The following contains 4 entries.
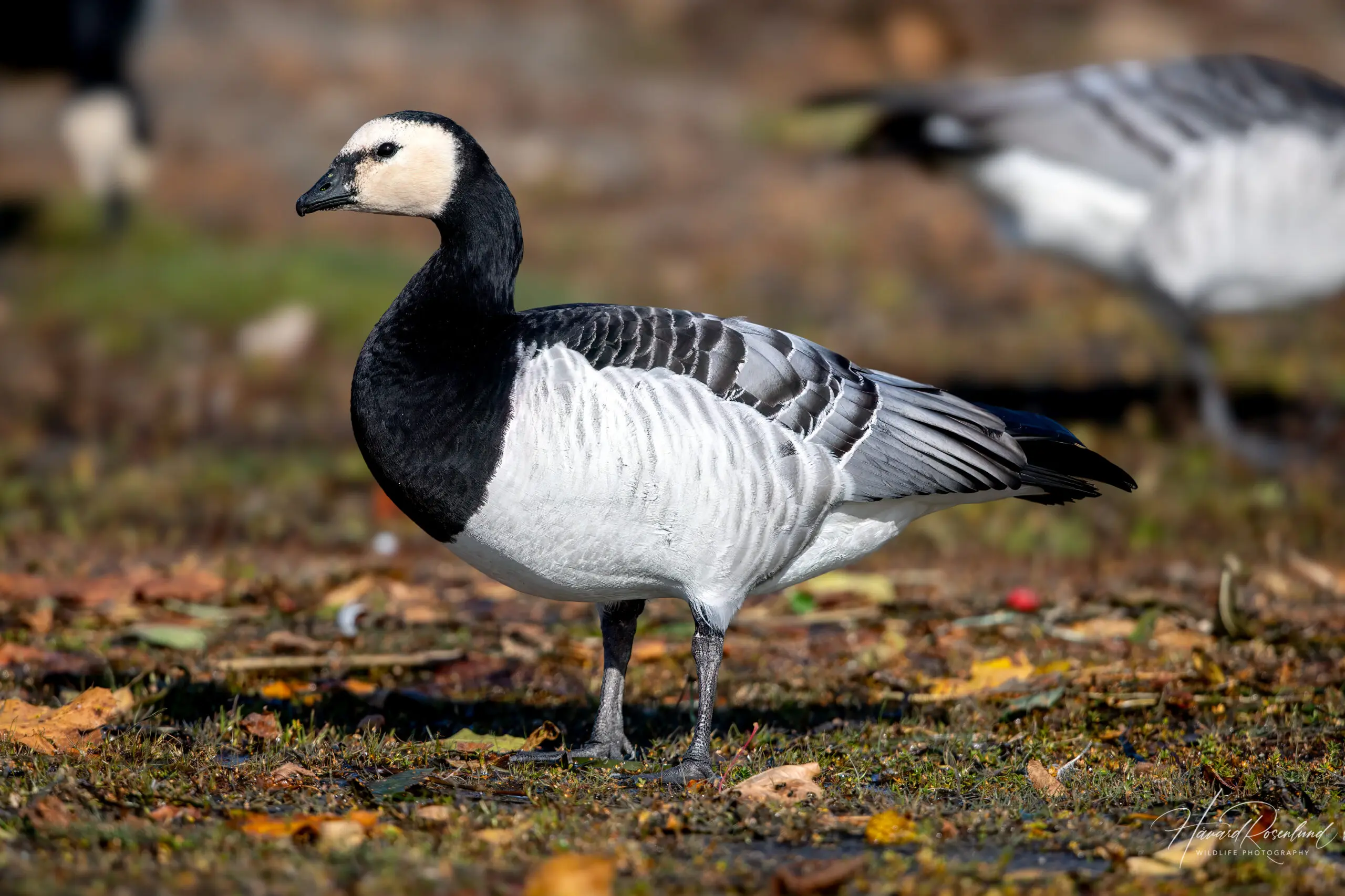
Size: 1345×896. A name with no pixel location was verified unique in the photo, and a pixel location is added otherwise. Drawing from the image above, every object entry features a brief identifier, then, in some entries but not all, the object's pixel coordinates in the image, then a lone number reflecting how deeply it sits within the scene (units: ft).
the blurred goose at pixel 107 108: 103.45
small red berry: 47.50
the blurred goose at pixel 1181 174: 71.31
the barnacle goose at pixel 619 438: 30.63
